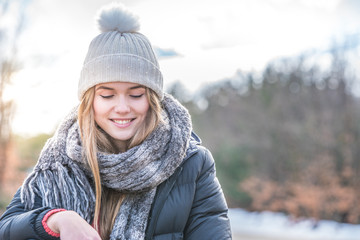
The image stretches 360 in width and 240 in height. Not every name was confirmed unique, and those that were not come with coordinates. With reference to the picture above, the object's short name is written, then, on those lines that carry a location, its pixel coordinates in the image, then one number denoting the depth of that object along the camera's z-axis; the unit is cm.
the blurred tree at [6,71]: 1065
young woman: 199
